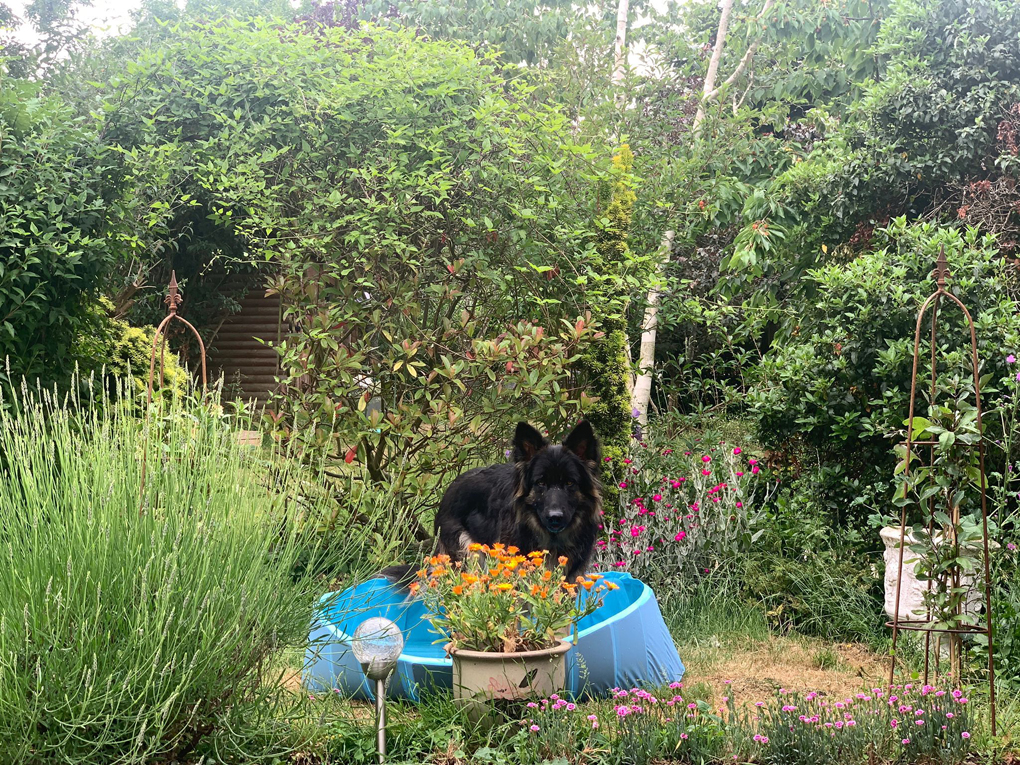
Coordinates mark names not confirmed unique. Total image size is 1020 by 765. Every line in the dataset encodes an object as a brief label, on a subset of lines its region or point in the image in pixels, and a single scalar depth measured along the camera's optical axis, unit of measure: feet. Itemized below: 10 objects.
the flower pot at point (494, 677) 11.00
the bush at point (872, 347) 17.11
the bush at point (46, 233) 16.60
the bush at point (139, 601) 8.70
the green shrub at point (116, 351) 19.35
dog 15.06
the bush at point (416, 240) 18.21
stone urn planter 15.19
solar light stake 10.27
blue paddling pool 12.30
